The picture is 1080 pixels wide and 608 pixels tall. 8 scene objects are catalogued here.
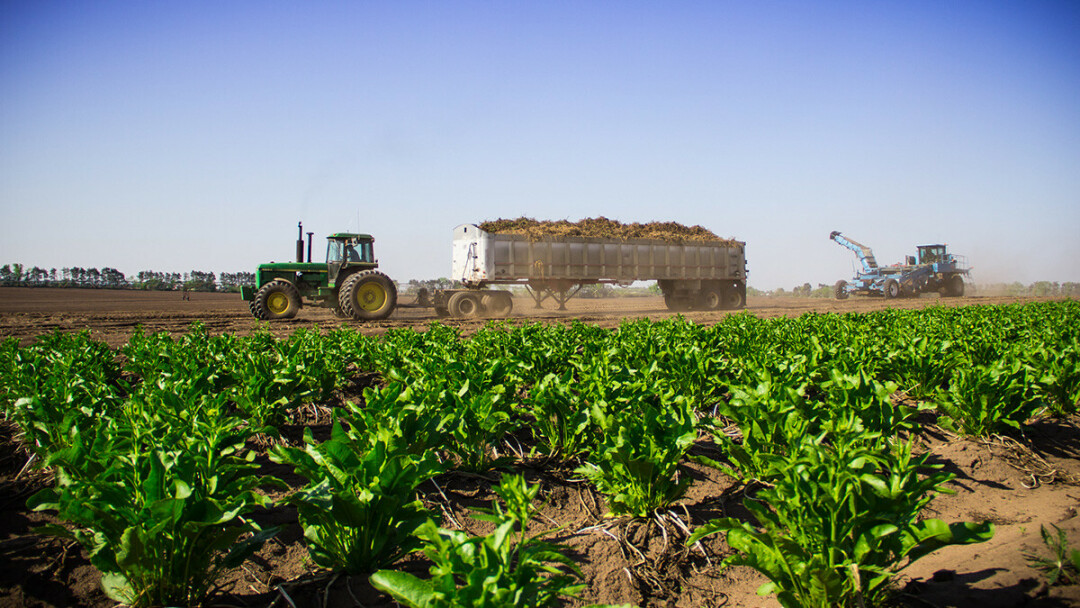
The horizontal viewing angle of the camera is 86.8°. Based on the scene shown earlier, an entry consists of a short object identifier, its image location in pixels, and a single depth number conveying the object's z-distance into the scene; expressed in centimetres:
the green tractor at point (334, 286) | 1548
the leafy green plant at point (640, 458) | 294
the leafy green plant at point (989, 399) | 436
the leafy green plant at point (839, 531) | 207
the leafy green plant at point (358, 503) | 232
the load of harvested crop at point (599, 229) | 1909
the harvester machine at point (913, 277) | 3047
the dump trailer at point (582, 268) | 1839
